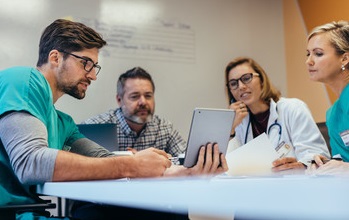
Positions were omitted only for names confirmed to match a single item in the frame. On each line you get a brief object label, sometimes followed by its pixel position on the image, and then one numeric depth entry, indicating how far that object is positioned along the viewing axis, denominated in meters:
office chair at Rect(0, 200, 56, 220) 0.94
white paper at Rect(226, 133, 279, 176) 1.58
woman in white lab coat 2.14
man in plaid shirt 2.67
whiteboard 2.92
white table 0.41
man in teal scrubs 1.00
